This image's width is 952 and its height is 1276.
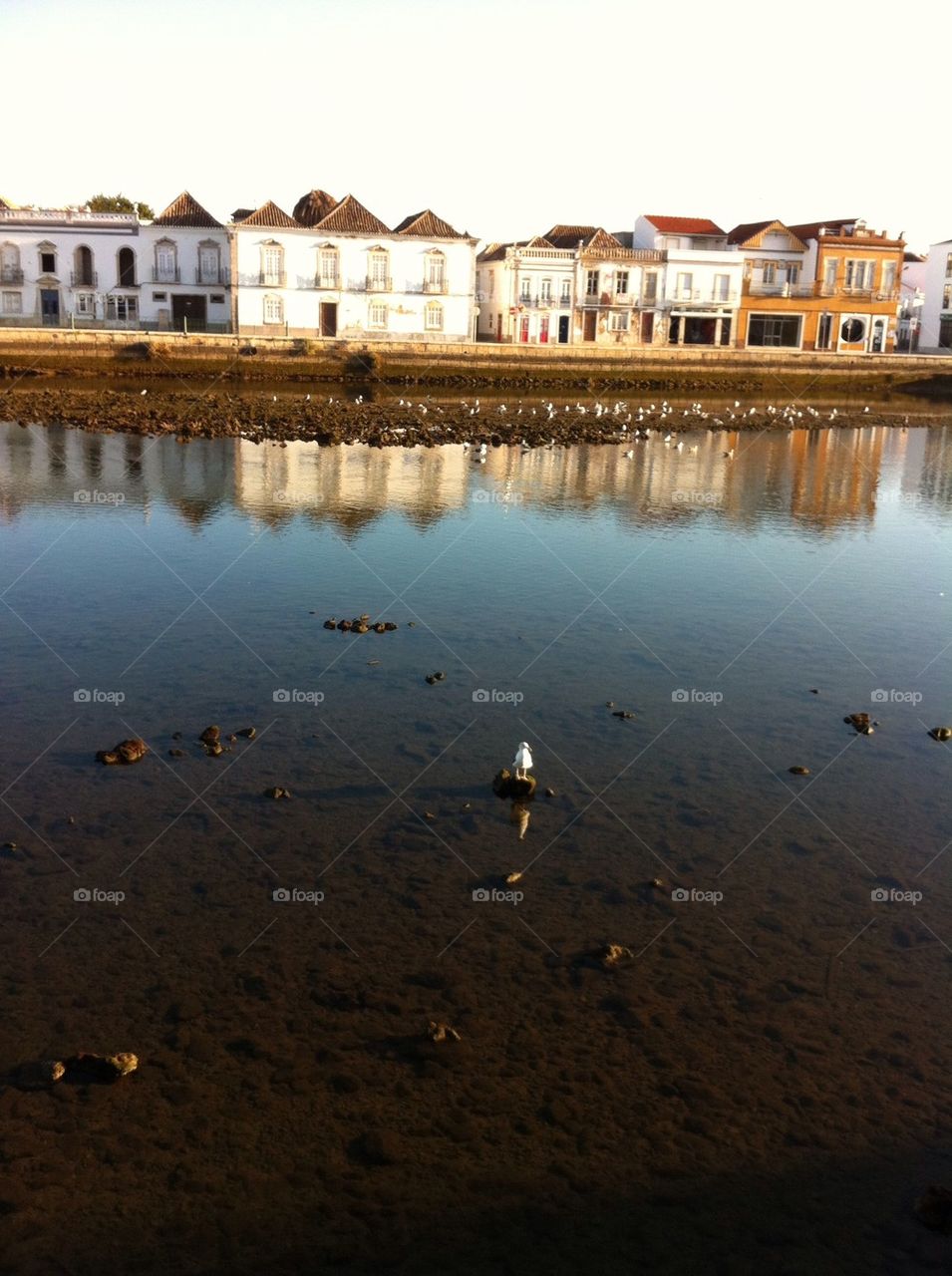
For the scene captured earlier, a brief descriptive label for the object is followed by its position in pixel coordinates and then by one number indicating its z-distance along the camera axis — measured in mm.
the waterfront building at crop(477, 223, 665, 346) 65688
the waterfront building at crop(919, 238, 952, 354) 80250
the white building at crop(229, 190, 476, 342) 60094
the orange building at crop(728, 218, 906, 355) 69938
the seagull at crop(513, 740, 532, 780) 9883
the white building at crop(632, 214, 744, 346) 68188
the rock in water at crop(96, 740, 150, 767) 10312
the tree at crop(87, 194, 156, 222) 83438
